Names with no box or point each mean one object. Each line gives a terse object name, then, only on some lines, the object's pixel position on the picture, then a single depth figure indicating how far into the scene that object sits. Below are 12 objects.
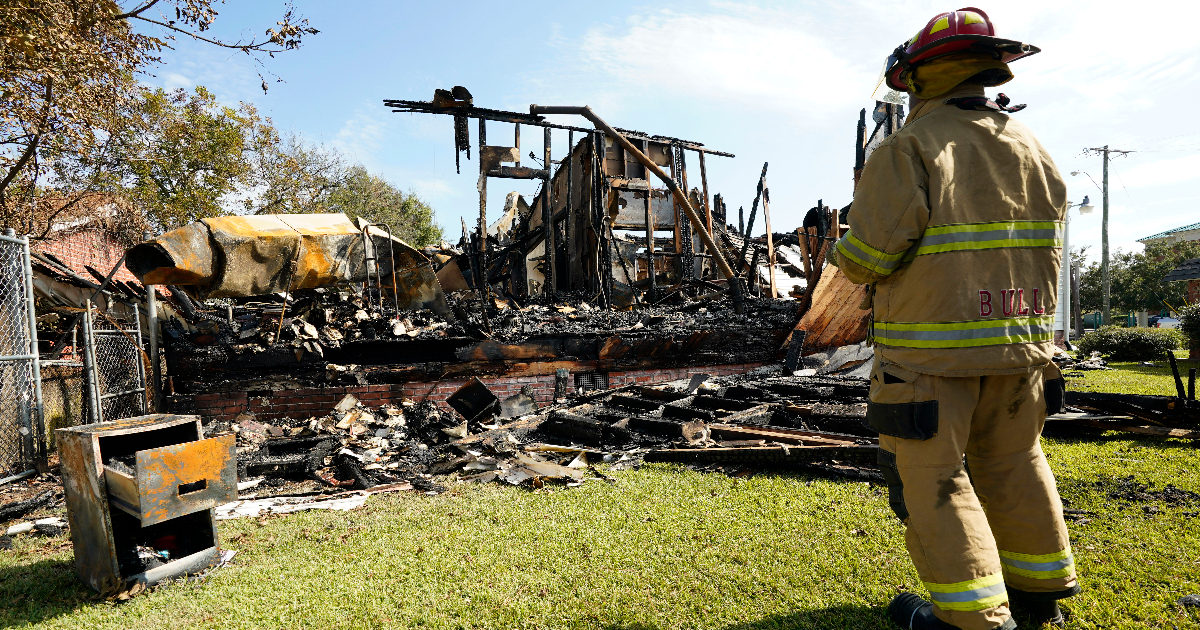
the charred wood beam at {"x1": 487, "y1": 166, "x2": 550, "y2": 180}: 13.20
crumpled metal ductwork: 6.16
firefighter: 1.87
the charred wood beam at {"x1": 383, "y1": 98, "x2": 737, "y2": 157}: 11.69
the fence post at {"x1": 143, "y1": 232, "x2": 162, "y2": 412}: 6.72
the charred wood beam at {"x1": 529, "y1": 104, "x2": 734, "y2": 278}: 9.39
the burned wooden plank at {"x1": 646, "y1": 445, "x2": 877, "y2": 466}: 4.23
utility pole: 23.73
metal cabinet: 2.65
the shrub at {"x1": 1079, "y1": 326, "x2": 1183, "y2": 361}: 13.32
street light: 14.98
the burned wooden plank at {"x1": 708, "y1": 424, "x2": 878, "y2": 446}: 4.46
